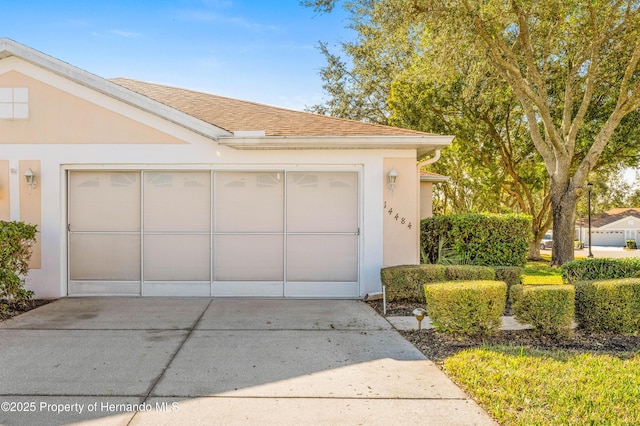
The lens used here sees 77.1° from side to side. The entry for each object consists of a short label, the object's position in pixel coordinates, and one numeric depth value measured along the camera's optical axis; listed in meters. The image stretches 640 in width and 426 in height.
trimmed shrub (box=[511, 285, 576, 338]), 4.95
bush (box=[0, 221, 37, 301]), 6.12
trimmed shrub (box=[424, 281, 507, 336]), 4.95
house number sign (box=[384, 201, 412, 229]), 7.52
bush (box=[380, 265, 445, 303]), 6.88
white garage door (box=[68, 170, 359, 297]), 7.55
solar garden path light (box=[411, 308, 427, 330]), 5.32
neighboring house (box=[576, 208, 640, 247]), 44.03
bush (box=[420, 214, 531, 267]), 8.48
